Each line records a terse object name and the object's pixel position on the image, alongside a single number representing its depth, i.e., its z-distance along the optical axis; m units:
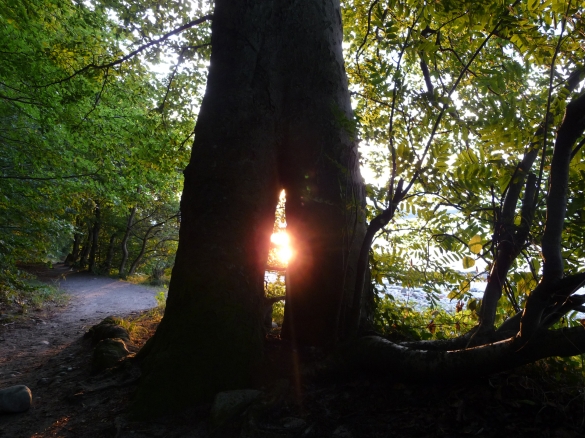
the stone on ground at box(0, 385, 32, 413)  2.96
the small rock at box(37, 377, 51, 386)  3.61
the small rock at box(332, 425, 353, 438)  2.11
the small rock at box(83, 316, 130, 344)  4.67
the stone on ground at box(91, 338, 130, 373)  3.63
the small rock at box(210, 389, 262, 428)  2.37
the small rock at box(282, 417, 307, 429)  2.29
